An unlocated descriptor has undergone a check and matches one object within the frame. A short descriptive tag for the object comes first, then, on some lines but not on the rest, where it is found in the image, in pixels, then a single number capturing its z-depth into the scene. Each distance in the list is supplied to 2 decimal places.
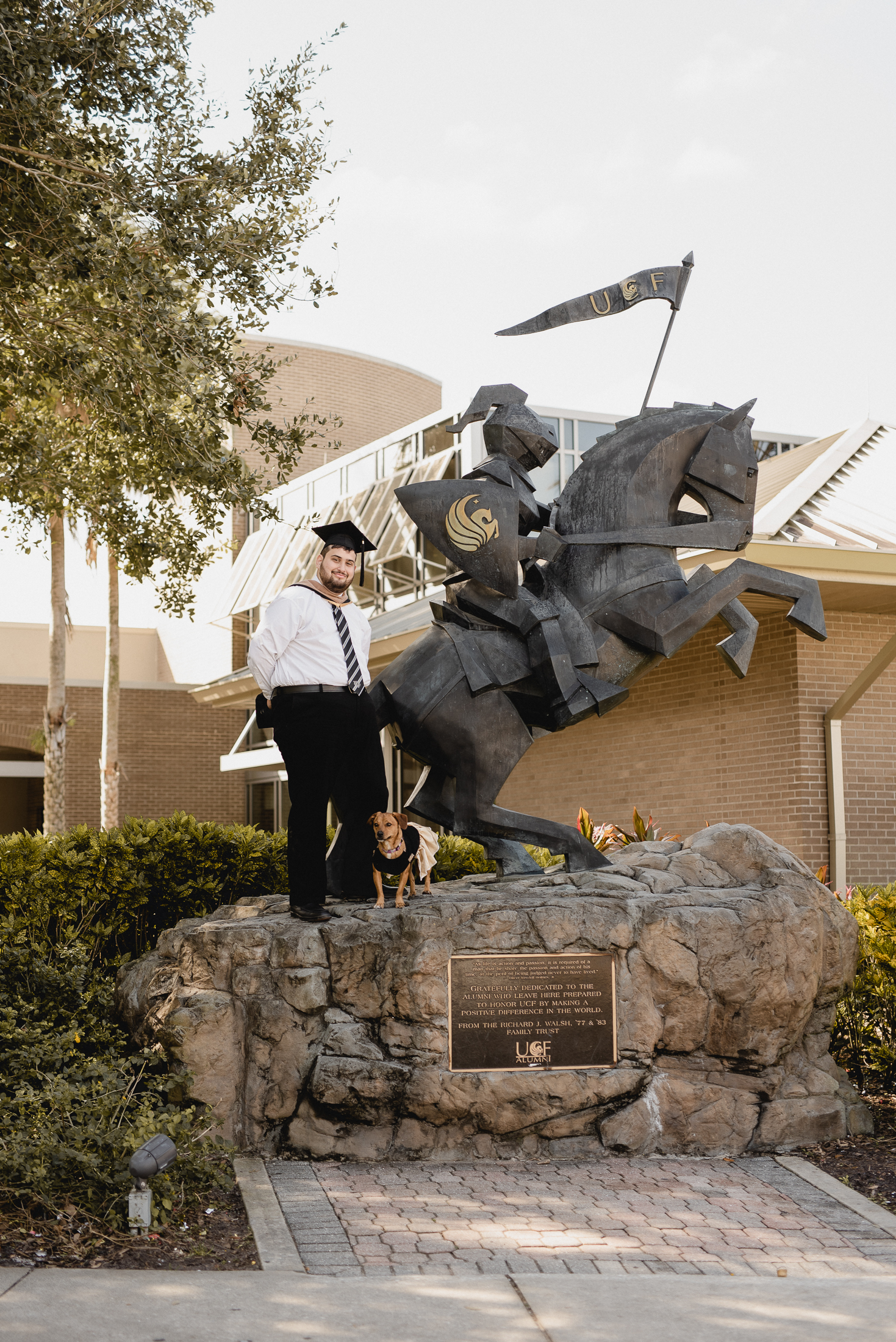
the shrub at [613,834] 11.09
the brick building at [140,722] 28.67
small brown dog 6.64
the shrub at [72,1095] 5.09
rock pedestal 6.25
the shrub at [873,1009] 7.52
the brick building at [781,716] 12.63
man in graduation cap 6.65
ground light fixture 4.85
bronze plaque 6.39
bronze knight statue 7.16
